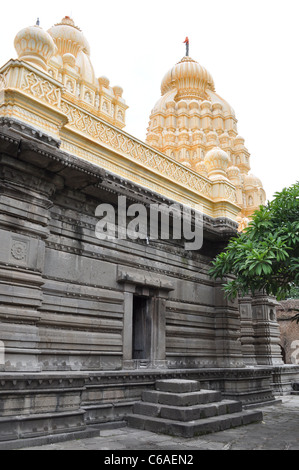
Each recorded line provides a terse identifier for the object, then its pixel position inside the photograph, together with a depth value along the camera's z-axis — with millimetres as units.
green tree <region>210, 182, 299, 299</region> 8861
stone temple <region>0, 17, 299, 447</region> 7285
